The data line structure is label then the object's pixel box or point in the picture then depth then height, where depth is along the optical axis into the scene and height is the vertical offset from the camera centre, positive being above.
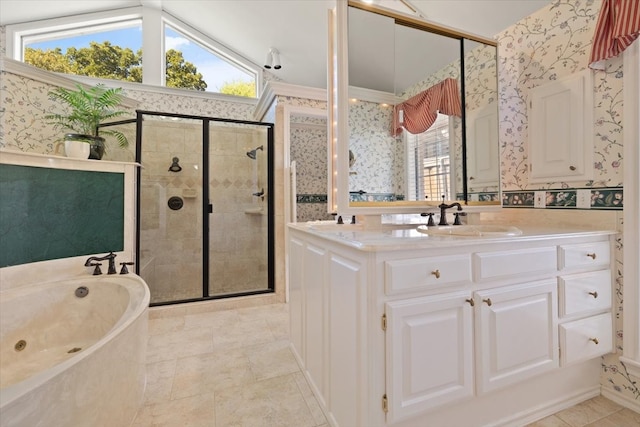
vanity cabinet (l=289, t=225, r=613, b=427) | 1.05 -0.46
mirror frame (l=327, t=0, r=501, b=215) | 1.59 +0.59
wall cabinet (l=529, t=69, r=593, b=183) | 1.67 +0.54
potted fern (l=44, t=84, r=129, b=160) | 2.22 +0.85
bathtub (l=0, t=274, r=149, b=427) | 0.81 -0.58
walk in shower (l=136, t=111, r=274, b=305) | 3.16 +0.11
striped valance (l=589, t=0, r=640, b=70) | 1.40 +0.95
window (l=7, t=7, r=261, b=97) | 3.36 +2.21
